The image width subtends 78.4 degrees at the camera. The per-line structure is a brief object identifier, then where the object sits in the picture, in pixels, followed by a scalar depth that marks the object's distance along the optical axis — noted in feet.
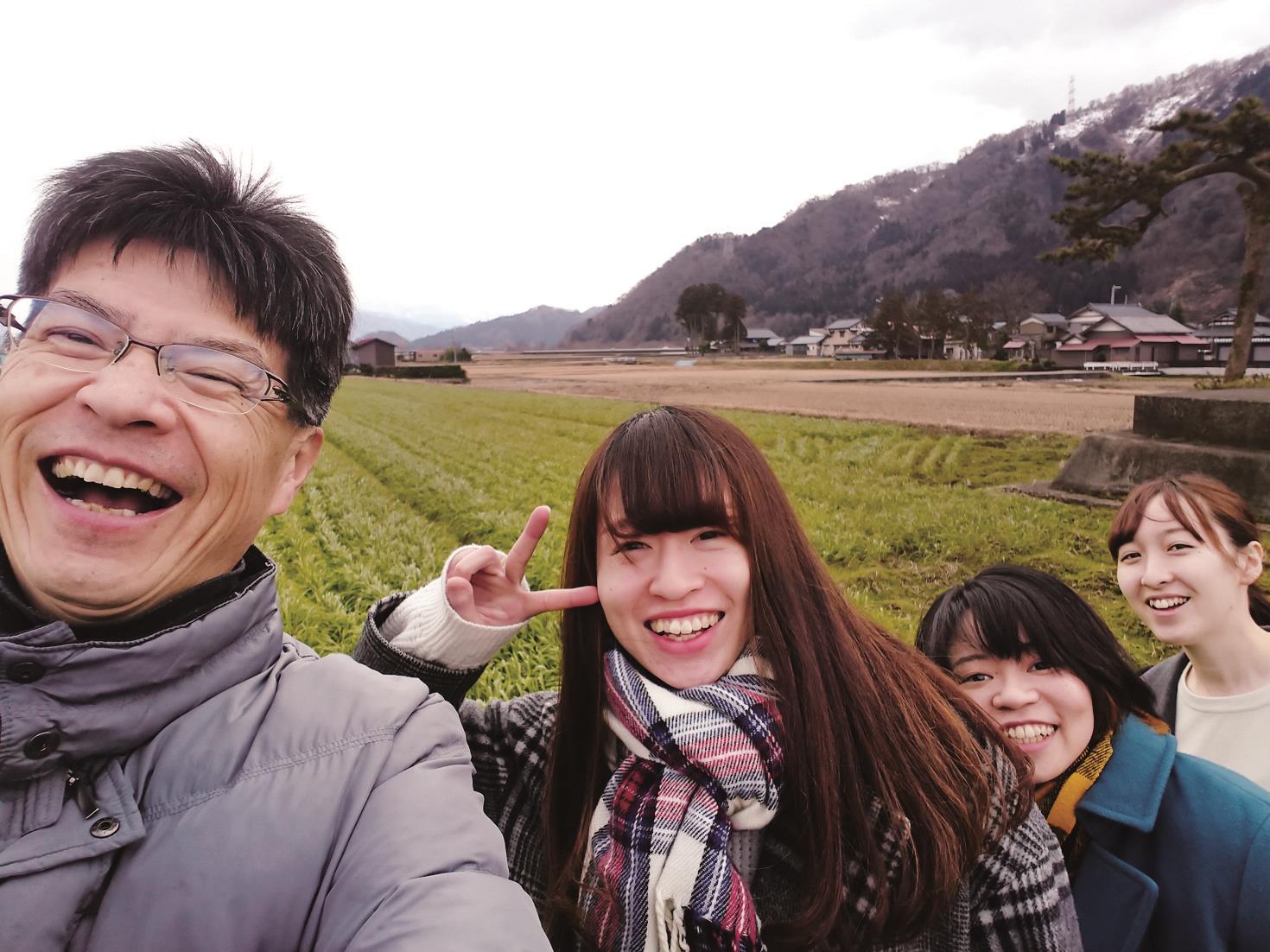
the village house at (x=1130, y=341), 217.15
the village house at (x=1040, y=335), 236.63
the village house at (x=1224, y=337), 209.97
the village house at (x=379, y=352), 242.17
